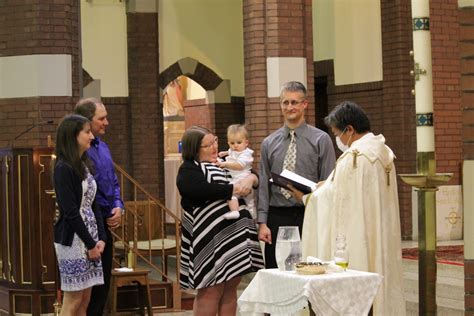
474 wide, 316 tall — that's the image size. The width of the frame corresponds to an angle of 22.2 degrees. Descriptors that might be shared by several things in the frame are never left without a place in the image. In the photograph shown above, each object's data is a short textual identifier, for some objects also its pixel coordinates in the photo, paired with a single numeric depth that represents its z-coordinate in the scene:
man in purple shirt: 9.19
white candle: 7.05
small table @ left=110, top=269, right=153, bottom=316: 11.61
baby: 9.77
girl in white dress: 8.57
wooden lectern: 11.91
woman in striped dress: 8.67
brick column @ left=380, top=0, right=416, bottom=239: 17.81
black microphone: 13.13
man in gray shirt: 8.43
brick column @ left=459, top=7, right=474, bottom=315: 7.79
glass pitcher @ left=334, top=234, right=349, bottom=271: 6.87
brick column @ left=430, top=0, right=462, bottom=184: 17.01
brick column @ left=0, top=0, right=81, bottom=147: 13.83
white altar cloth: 6.53
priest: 7.40
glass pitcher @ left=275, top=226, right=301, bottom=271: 6.97
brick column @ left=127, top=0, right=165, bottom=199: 20.06
